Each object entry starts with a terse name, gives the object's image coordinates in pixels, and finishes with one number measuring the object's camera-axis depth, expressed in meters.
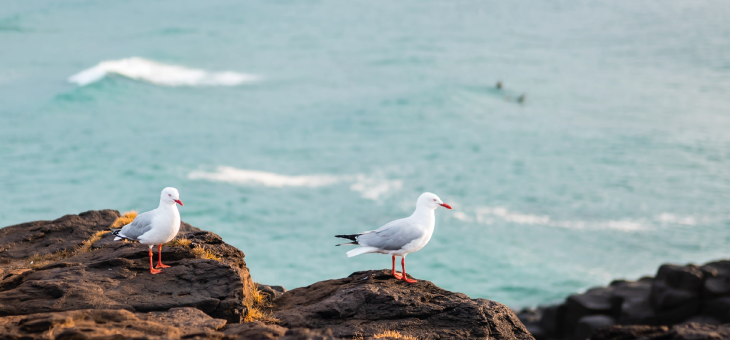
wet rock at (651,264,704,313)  22.69
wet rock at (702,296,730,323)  21.95
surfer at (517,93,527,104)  69.45
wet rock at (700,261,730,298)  22.64
